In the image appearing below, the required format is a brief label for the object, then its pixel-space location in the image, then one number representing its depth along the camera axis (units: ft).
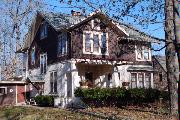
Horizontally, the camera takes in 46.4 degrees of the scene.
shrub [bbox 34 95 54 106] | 63.71
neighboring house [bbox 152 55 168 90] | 116.89
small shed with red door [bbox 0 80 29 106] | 77.60
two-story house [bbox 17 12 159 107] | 64.15
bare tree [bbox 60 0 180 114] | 31.37
